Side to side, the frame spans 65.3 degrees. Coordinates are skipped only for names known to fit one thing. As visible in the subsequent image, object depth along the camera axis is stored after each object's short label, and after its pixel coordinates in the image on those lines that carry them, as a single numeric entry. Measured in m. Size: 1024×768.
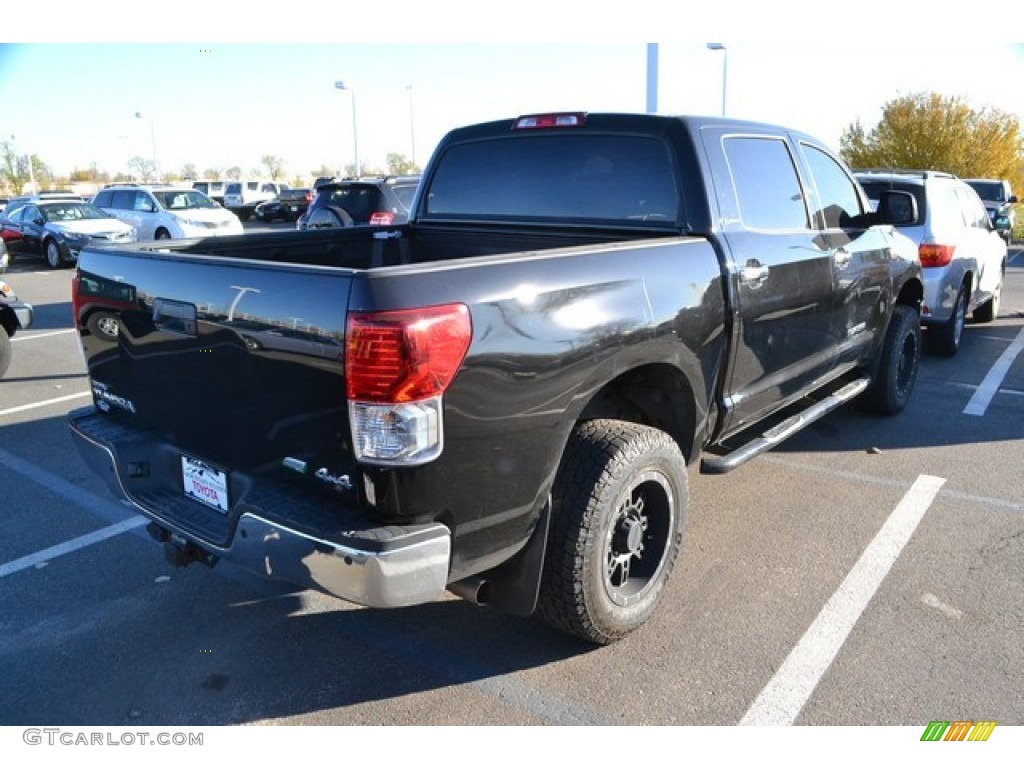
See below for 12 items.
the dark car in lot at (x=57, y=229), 16.95
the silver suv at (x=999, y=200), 16.81
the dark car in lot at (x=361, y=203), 11.62
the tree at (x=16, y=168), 69.25
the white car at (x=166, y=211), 17.47
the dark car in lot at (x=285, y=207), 32.91
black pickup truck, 2.33
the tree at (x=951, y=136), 31.23
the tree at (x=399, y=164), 79.09
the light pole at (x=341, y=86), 42.54
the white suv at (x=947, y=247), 7.50
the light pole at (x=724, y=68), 21.98
